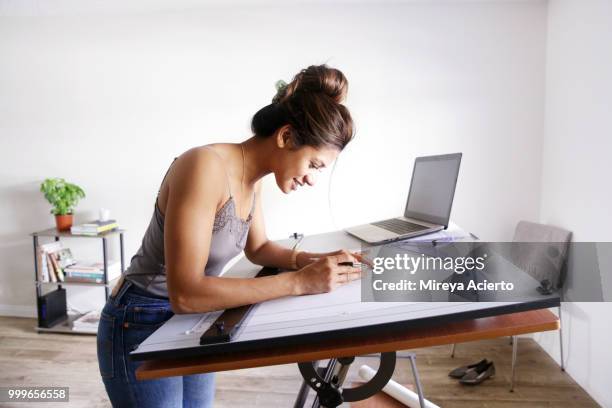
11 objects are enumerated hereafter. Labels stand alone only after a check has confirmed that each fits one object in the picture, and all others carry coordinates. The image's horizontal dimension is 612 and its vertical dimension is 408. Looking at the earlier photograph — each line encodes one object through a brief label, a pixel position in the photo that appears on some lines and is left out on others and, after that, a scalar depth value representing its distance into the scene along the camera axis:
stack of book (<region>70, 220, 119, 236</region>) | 2.80
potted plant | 2.86
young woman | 0.77
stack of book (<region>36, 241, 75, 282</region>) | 2.88
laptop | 1.58
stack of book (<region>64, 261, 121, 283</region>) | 2.87
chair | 2.26
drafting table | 0.63
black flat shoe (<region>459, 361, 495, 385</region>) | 2.20
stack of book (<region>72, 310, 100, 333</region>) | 2.87
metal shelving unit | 2.80
